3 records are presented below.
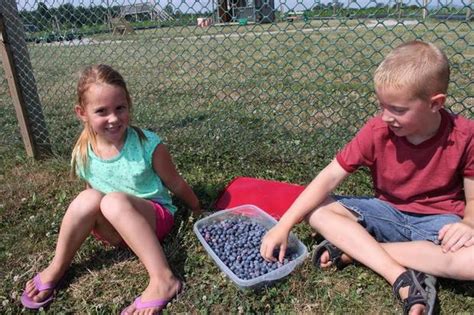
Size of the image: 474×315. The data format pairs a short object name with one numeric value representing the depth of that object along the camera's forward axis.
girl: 1.84
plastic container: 1.79
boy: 1.64
